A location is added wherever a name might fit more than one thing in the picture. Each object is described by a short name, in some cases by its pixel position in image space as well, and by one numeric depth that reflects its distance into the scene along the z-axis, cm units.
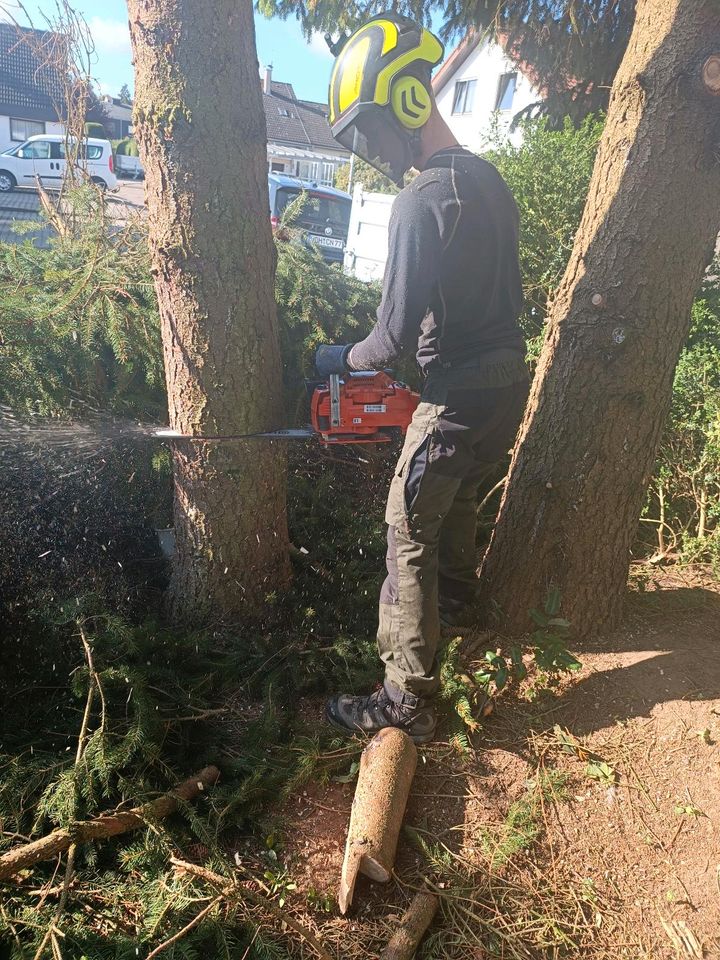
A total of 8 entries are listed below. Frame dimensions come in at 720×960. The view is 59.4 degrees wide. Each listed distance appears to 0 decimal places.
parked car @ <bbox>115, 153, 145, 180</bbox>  1913
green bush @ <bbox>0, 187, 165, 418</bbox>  342
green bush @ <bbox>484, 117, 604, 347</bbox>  539
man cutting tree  221
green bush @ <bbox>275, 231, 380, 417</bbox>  388
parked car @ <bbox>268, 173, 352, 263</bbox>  1380
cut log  199
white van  2147
